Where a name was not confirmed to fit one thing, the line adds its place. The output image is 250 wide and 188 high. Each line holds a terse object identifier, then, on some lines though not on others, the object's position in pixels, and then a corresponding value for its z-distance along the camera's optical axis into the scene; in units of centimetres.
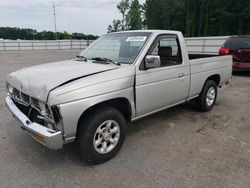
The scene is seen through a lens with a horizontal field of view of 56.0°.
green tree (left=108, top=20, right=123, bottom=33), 6116
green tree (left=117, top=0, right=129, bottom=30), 5950
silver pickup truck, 275
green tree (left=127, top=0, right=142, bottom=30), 5678
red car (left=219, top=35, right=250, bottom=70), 921
